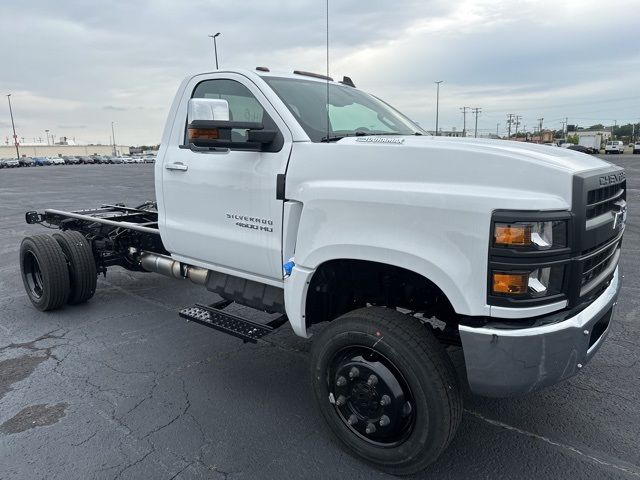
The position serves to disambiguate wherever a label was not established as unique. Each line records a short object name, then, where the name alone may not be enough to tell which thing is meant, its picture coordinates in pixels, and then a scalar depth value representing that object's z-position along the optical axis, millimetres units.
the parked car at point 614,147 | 61950
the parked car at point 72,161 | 86606
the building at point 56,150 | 120294
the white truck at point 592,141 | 69000
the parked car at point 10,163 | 67125
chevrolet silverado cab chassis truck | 2219
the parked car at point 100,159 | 88562
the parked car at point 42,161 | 75188
